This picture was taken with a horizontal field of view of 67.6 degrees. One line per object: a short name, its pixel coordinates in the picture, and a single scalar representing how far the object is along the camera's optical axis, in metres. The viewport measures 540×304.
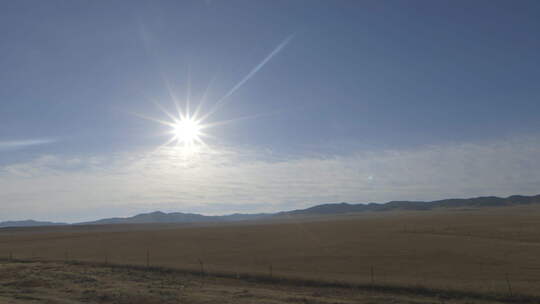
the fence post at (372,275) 25.73
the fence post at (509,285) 21.95
